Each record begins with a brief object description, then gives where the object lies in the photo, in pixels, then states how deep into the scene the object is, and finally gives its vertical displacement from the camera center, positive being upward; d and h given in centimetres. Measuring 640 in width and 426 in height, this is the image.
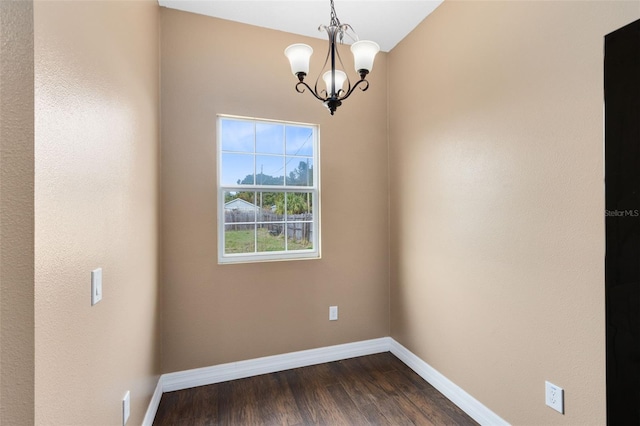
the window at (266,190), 256 +21
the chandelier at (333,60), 159 +83
